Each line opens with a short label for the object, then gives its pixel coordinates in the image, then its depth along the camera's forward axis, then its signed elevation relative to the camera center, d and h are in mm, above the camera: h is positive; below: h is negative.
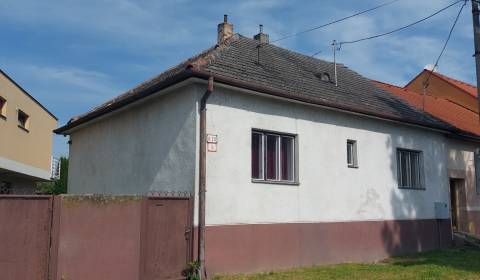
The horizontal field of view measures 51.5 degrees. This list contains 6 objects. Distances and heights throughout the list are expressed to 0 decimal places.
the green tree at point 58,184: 28930 +1595
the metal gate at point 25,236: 7848 -401
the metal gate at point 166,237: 9345 -493
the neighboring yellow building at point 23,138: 22141 +3707
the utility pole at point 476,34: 12312 +4501
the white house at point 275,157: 10375 +1350
